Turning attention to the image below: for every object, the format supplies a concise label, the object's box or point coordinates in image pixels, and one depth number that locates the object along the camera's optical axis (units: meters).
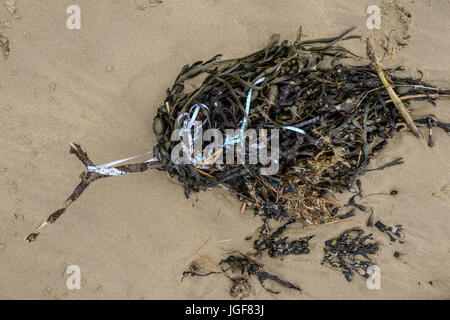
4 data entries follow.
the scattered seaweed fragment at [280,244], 1.18
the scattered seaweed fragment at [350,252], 1.17
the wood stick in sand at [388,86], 1.09
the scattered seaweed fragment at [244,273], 1.20
